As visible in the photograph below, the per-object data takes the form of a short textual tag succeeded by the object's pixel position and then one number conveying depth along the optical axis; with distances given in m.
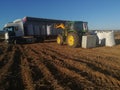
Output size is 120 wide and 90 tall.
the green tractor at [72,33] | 6.79
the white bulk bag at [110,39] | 6.88
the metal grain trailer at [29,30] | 10.48
